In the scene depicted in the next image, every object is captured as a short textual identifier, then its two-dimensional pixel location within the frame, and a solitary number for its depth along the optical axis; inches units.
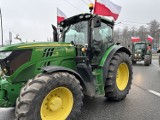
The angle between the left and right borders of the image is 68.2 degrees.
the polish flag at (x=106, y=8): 133.1
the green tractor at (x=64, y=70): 75.5
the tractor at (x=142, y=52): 369.6
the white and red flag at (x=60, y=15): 226.7
